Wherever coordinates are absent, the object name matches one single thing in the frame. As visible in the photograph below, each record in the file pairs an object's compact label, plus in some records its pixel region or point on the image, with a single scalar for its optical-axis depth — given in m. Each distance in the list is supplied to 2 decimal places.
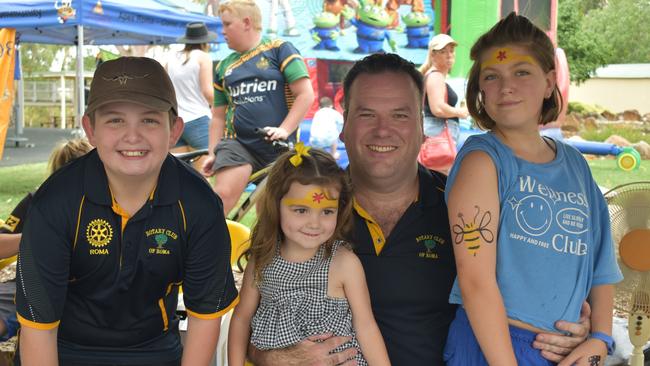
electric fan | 2.79
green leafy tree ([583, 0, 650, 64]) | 30.23
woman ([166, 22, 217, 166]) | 7.08
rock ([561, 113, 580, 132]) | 22.69
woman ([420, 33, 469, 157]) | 6.22
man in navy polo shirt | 2.33
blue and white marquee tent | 6.66
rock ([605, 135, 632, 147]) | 18.06
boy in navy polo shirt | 2.10
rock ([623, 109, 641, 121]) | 25.62
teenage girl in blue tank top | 2.03
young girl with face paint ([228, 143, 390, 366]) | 2.27
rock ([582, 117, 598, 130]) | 23.47
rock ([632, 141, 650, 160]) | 17.77
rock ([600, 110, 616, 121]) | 26.44
